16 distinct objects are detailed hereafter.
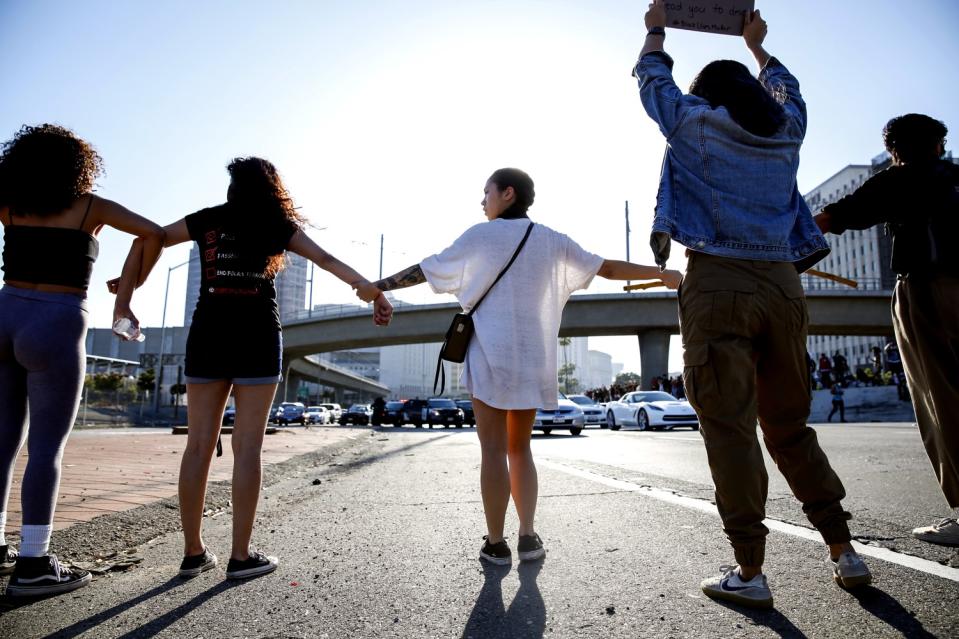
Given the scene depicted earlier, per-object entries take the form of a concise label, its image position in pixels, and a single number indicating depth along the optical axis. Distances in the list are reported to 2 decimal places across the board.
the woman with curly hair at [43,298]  2.71
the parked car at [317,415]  56.81
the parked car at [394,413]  37.88
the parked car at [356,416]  48.25
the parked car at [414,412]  35.31
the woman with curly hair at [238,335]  2.90
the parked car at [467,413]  35.97
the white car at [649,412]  19.95
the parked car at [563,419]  18.05
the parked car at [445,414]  32.16
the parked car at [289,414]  50.28
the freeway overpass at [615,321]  36.56
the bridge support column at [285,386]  61.09
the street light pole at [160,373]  43.41
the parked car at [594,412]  25.43
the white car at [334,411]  67.04
